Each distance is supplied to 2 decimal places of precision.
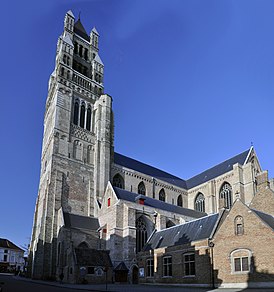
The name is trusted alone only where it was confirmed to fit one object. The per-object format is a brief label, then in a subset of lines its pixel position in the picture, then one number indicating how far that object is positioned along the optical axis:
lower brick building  19.22
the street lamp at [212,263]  21.08
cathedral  21.31
